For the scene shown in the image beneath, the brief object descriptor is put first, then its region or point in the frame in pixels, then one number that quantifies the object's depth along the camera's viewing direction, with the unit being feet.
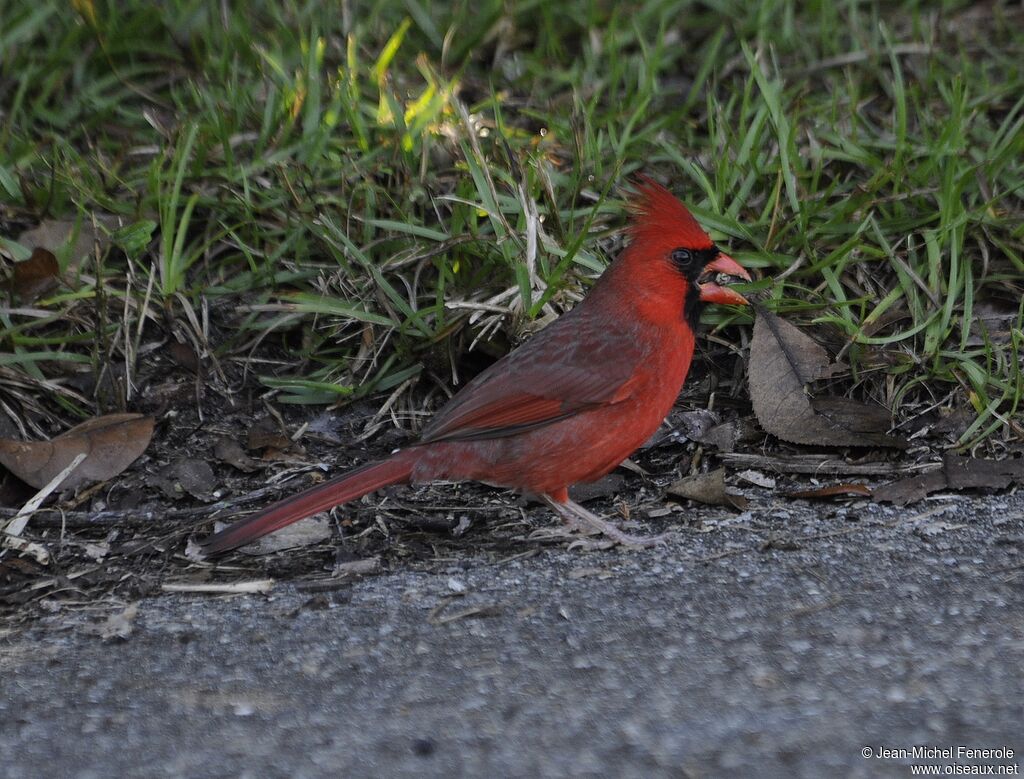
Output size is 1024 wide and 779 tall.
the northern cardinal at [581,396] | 22.81
